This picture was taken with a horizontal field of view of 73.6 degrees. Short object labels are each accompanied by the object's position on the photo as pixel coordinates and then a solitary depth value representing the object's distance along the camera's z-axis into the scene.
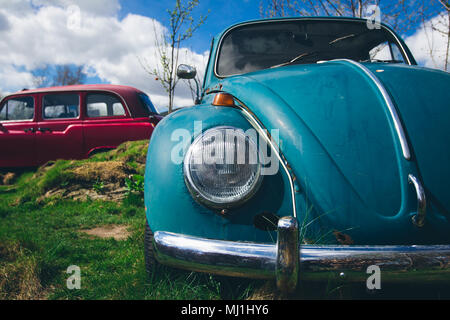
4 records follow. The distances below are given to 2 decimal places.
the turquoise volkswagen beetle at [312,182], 1.03
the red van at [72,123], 5.16
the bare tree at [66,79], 28.64
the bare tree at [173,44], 9.62
